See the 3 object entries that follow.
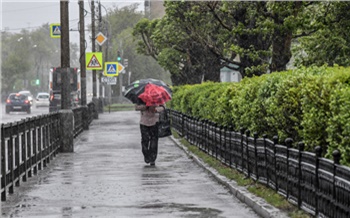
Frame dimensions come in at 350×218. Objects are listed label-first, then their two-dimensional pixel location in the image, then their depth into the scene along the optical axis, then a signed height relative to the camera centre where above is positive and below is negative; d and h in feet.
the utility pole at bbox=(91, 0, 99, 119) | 202.80 -1.63
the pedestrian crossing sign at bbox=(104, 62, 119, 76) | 197.88 -0.01
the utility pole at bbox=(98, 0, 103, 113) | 232.90 +9.76
